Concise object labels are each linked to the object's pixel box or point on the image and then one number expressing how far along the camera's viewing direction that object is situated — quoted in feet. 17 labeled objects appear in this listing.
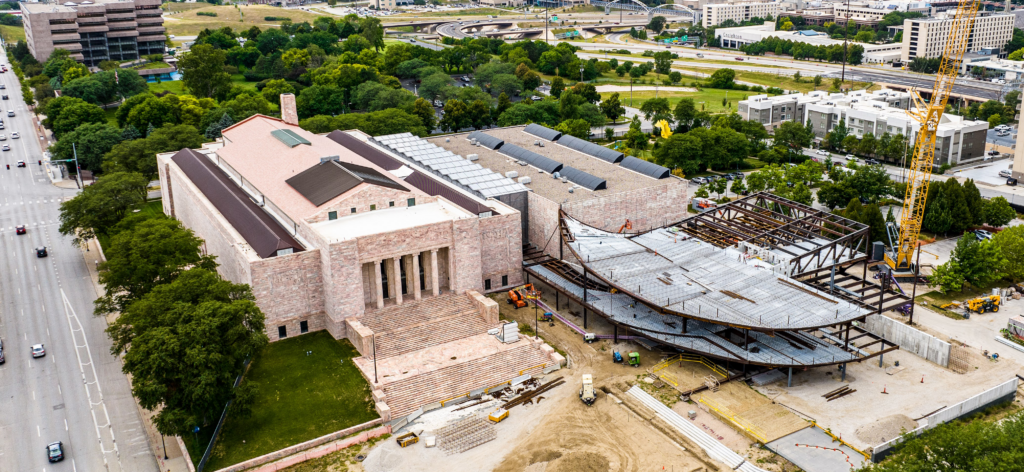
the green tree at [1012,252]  370.73
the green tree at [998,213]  433.07
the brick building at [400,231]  308.19
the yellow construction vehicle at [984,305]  348.38
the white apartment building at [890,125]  563.89
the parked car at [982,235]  430.61
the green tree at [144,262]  321.93
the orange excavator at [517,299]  353.31
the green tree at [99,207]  418.10
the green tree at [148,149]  528.22
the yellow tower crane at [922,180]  399.85
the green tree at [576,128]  627.87
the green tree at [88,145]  576.61
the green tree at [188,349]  246.68
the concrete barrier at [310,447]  250.78
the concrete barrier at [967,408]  246.86
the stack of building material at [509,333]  313.12
